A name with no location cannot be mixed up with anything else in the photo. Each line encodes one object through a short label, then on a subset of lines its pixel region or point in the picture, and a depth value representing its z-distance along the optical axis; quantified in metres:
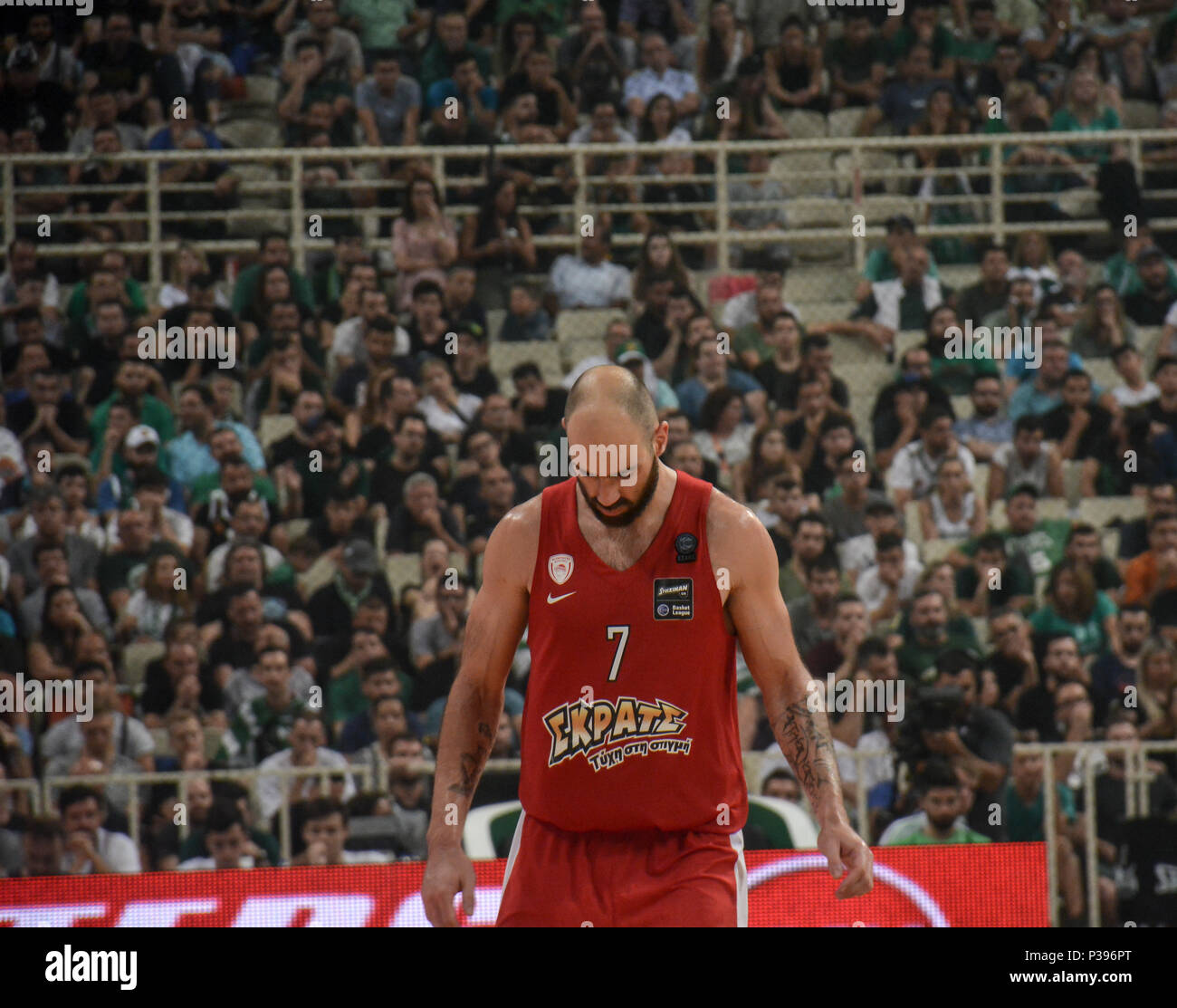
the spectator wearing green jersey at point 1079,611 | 6.45
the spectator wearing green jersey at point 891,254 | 7.37
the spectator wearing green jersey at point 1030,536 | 6.61
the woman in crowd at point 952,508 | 6.70
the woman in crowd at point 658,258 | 7.23
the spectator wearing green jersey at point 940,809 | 5.66
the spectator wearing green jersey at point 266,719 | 6.07
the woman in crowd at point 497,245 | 7.34
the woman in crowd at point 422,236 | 7.32
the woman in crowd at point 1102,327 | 7.20
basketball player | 3.23
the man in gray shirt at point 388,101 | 7.78
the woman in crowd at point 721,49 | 7.93
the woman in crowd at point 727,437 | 6.70
